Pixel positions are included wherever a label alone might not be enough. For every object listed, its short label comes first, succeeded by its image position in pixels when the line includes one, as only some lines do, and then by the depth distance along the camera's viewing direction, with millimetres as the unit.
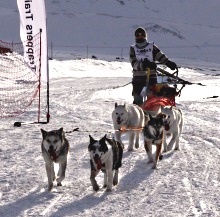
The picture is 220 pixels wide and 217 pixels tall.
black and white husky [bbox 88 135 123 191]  9523
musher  16984
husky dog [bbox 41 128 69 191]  9781
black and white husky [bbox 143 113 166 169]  12000
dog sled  15195
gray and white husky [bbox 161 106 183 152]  13867
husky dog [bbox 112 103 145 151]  13992
